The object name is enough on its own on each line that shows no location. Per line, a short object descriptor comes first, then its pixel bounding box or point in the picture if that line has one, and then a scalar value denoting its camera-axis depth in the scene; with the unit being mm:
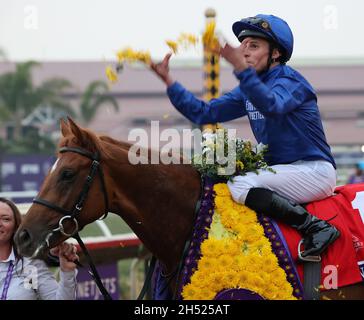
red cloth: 7469
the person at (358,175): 26581
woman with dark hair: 7867
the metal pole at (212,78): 15461
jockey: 7426
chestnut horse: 7309
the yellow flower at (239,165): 7828
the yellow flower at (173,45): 7273
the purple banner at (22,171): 40094
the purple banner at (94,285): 14609
